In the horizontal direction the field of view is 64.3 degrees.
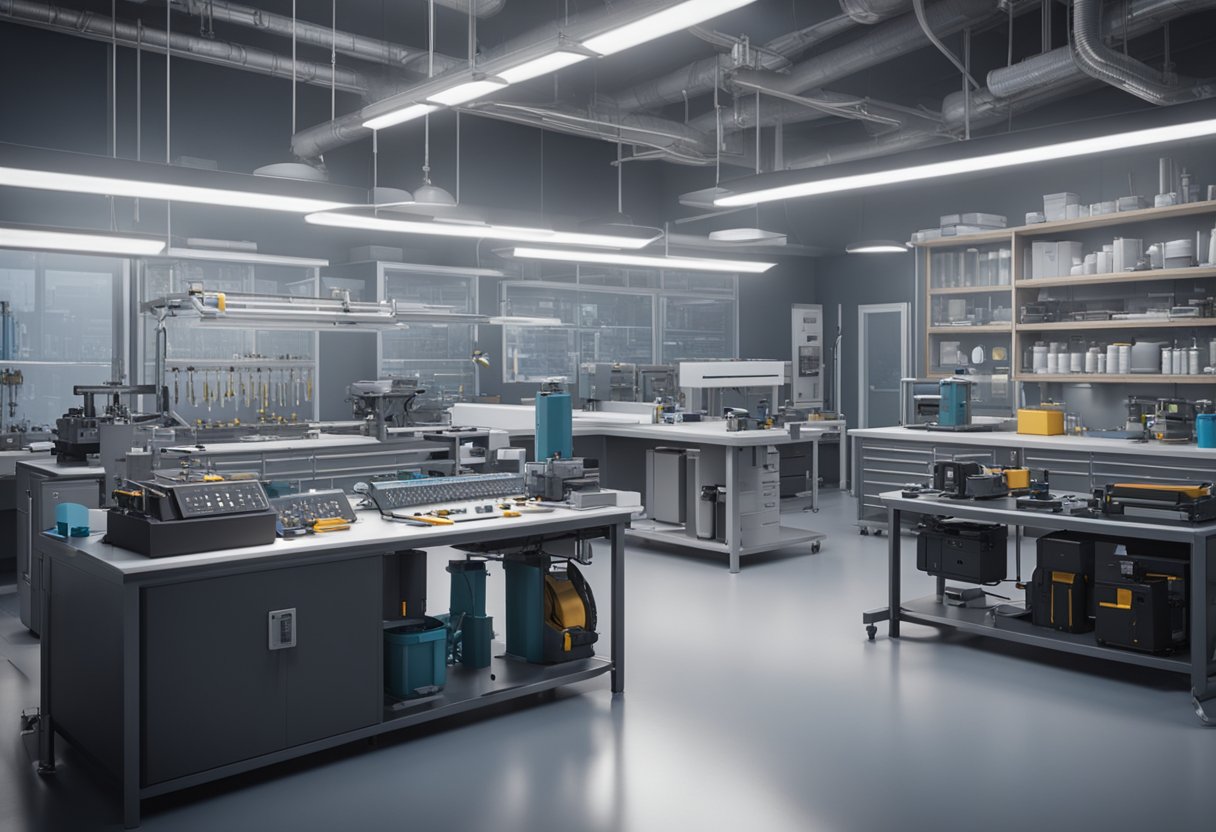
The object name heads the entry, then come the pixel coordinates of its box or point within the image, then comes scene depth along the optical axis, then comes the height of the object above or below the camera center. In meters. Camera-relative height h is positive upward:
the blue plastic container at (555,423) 4.50 -0.15
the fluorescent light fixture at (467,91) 3.25 +1.05
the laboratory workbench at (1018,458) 6.17 -0.46
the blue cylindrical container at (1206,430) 6.16 -0.23
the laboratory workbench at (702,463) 6.45 -0.51
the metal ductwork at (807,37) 6.09 +2.32
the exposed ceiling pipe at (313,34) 6.05 +2.32
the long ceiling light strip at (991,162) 3.69 +0.99
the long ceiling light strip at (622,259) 7.41 +1.06
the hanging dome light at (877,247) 8.34 +1.27
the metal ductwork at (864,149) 7.90 +2.08
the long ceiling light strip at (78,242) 5.52 +0.89
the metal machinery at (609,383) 8.59 +0.08
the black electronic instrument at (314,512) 3.35 -0.44
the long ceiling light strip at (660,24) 2.54 +1.02
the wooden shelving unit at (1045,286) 7.33 +0.91
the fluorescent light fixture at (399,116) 3.60 +1.07
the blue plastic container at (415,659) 3.48 -0.98
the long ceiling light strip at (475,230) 5.21 +0.96
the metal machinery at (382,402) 6.84 -0.07
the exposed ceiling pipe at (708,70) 6.23 +2.32
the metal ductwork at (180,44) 5.83 +2.27
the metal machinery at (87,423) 5.21 -0.17
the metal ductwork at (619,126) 6.88 +2.01
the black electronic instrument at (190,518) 2.91 -0.39
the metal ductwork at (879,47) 5.82 +2.28
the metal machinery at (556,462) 4.14 -0.30
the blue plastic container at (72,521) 3.23 -0.43
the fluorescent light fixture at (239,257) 7.21 +1.05
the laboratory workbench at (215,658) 2.80 -0.83
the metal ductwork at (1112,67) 5.34 +1.90
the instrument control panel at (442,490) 3.85 -0.41
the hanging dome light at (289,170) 6.22 +1.44
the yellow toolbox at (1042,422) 7.15 -0.22
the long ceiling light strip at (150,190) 3.38 +0.76
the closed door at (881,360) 10.76 +0.36
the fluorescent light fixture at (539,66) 2.99 +1.04
